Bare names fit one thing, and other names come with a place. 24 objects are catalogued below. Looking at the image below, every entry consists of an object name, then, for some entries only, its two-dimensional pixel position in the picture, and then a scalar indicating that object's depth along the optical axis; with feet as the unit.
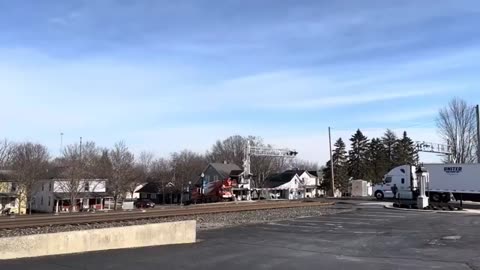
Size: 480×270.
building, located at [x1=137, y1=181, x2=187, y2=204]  366.39
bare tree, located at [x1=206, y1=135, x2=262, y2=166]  457.27
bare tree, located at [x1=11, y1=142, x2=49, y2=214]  265.75
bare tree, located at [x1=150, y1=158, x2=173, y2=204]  378.81
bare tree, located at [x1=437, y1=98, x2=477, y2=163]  268.21
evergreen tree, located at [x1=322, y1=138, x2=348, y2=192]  312.77
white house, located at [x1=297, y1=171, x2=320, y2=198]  378.32
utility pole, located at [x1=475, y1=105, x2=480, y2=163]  186.91
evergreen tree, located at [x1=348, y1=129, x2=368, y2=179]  355.56
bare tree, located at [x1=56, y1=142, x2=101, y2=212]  273.54
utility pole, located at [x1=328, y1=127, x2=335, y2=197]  230.44
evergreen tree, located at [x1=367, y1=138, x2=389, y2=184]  357.92
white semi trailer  153.58
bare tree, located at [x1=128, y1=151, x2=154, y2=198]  319.92
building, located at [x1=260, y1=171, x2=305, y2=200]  351.46
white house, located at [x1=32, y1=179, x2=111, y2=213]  276.62
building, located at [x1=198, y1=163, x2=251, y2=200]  331.43
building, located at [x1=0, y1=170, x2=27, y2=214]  260.27
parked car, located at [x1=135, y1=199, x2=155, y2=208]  278.87
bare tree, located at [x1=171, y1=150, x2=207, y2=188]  370.73
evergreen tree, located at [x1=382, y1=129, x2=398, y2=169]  383.86
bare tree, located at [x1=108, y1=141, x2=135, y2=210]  292.75
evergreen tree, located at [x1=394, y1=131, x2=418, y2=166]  366.84
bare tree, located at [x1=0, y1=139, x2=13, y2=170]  277.64
